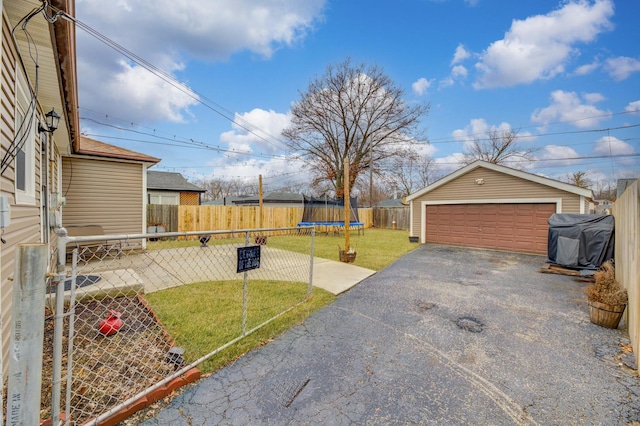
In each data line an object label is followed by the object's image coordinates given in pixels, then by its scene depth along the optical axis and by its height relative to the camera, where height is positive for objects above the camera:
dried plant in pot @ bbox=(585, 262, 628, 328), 3.65 -1.17
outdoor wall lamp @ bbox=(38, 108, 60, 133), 4.07 +1.35
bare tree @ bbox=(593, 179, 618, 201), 30.73 +2.91
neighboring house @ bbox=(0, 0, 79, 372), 2.23 +1.19
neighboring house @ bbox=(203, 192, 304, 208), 29.30 +1.22
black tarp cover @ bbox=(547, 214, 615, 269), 6.67 -0.71
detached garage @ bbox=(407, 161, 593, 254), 10.10 +0.21
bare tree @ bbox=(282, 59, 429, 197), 21.36 +7.34
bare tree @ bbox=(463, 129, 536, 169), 25.77 +6.16
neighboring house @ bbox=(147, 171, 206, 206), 19.30 +1.50
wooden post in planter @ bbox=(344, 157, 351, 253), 7.20 -0.09
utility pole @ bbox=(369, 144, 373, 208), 19.97 +3.35
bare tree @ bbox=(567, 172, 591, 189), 27.02 +3.34
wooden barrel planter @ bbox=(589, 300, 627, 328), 3.63 -1.35
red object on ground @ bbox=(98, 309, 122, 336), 2.97 -1.25
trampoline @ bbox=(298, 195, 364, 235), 16.02 -0.15
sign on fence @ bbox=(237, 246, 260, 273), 2.91 -0.51
